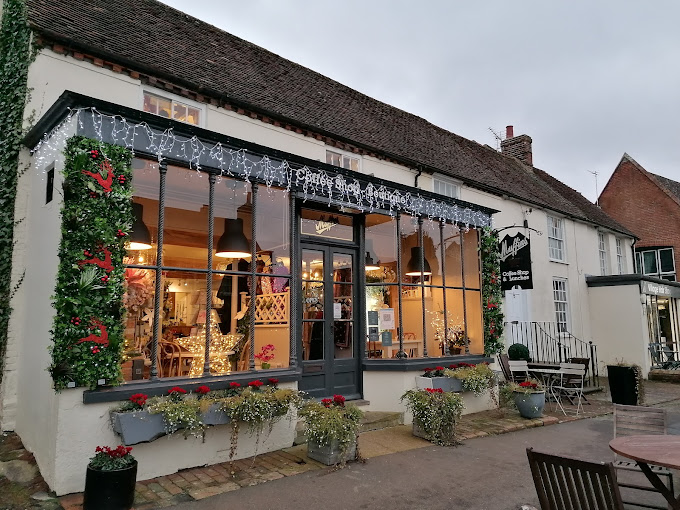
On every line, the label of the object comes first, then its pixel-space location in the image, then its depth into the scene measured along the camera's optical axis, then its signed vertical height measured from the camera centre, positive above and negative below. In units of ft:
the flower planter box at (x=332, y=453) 19.42 -5.39
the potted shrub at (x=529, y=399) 28.58 -4.76
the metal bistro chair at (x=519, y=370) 34.60 -3.64
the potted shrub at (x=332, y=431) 19.15 -4.41
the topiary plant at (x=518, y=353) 40.29 -2.81
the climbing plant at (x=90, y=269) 16.29 +1.98
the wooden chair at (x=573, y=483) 10.50 -3.78
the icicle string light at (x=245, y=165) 18.16 +7.46
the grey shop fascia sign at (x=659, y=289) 53.88 +3.51
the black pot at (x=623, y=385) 33.24 -4.66
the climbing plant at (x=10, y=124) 21.89 +9.84
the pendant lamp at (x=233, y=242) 23.84 +4.11
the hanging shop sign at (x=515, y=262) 33.37 +4.13
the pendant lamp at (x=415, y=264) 30.81 +3.74
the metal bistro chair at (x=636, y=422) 16.67 -3.70
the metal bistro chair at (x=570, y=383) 32.01 -4.63
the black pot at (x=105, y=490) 14.24 -4.97
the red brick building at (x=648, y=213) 75.72 +17.55
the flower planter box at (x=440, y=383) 27.09 -3.58
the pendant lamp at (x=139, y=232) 20.95 +4.14
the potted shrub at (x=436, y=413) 23.00 -4.50
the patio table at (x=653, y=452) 12.24 -3.67
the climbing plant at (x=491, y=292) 32.58 +2.00
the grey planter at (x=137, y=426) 16.38 -3.55
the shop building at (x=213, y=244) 17.71 +4.18
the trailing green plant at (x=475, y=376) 27.99 -3.33
